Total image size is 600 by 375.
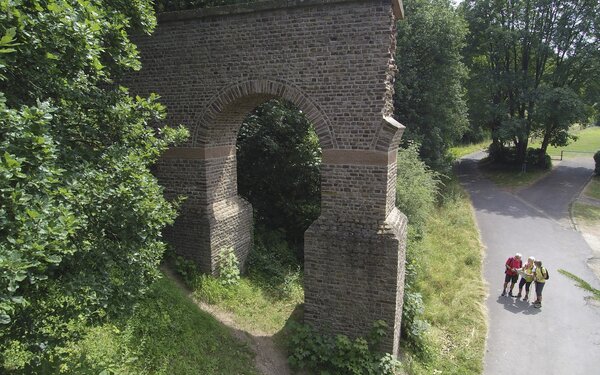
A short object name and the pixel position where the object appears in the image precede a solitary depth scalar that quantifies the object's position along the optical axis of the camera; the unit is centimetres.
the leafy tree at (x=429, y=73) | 1981
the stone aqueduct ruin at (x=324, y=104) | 679
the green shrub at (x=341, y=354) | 715
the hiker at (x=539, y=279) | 1070
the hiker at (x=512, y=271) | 1130
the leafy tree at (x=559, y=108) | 2297
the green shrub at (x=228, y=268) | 866
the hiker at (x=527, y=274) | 1098
